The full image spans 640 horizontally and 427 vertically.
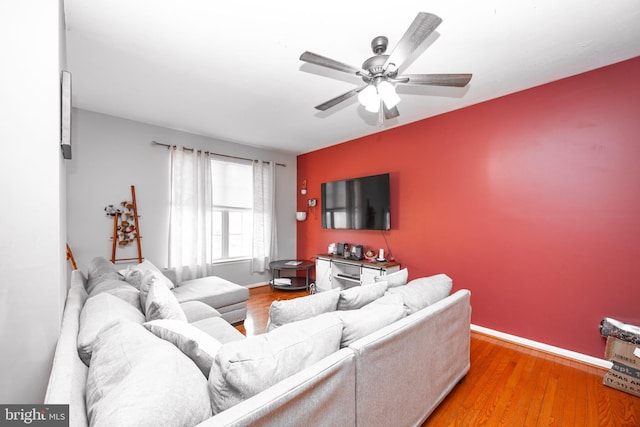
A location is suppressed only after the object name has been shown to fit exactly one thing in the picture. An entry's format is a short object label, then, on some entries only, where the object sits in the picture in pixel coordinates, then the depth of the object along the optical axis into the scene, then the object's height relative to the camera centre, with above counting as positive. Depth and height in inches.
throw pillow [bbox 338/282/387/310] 66.5 -20.1
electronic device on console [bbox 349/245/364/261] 163.3 -21.9
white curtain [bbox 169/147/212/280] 156.0 +2.8
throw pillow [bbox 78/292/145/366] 45.8 -19.4
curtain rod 152.7 +41.5
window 176.4 +6.2
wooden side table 173.5 -32.4
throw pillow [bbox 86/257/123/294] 90.4 -18.9
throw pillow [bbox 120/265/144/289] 89.0 -19.5
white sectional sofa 30.5 -22.4
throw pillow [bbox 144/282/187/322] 63.2 -20.7
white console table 147.9 -33.1
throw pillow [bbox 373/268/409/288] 82.6 -19.4
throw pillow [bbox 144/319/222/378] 41.4 -20.1
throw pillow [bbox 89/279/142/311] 75.6 -20.3
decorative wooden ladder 138.4 -5.8
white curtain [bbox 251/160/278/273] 191.6 +0.7
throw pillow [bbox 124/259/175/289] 89.3 -19.2
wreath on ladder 139.5 -0.7
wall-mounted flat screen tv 151.7 +8.2
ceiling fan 63.6 +36.9
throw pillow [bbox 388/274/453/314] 68.7 -20.7
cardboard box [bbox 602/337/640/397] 78.3 -45.4
